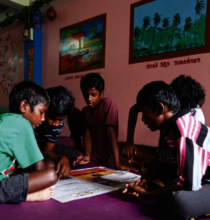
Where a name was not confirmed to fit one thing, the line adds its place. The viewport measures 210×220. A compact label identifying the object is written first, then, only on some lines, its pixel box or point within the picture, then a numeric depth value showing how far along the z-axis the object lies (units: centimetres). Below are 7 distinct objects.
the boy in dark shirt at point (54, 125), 141
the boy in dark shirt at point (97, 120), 179
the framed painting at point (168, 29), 259
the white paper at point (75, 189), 108
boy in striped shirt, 81
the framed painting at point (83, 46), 370
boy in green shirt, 92
